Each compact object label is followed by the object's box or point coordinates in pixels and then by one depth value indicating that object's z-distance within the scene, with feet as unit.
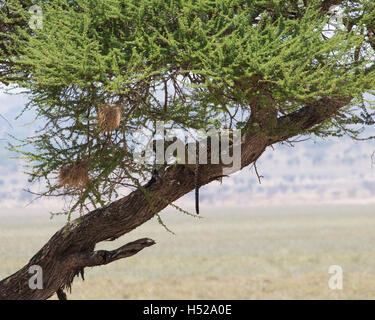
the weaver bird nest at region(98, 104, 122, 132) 41.00
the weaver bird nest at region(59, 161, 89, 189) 44.35
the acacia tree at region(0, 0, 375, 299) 39.43
